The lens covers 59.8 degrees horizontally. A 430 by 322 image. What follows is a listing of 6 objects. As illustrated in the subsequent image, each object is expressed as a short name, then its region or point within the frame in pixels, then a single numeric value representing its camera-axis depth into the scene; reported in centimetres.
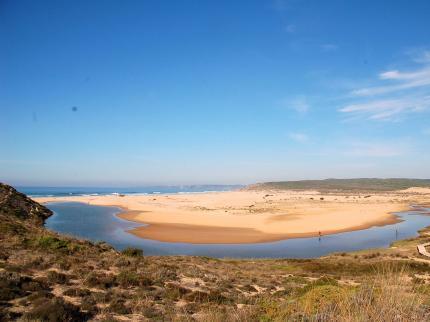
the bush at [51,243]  2136
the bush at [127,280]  1557
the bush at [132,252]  2492
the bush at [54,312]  1018
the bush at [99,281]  1485
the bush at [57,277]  1463
